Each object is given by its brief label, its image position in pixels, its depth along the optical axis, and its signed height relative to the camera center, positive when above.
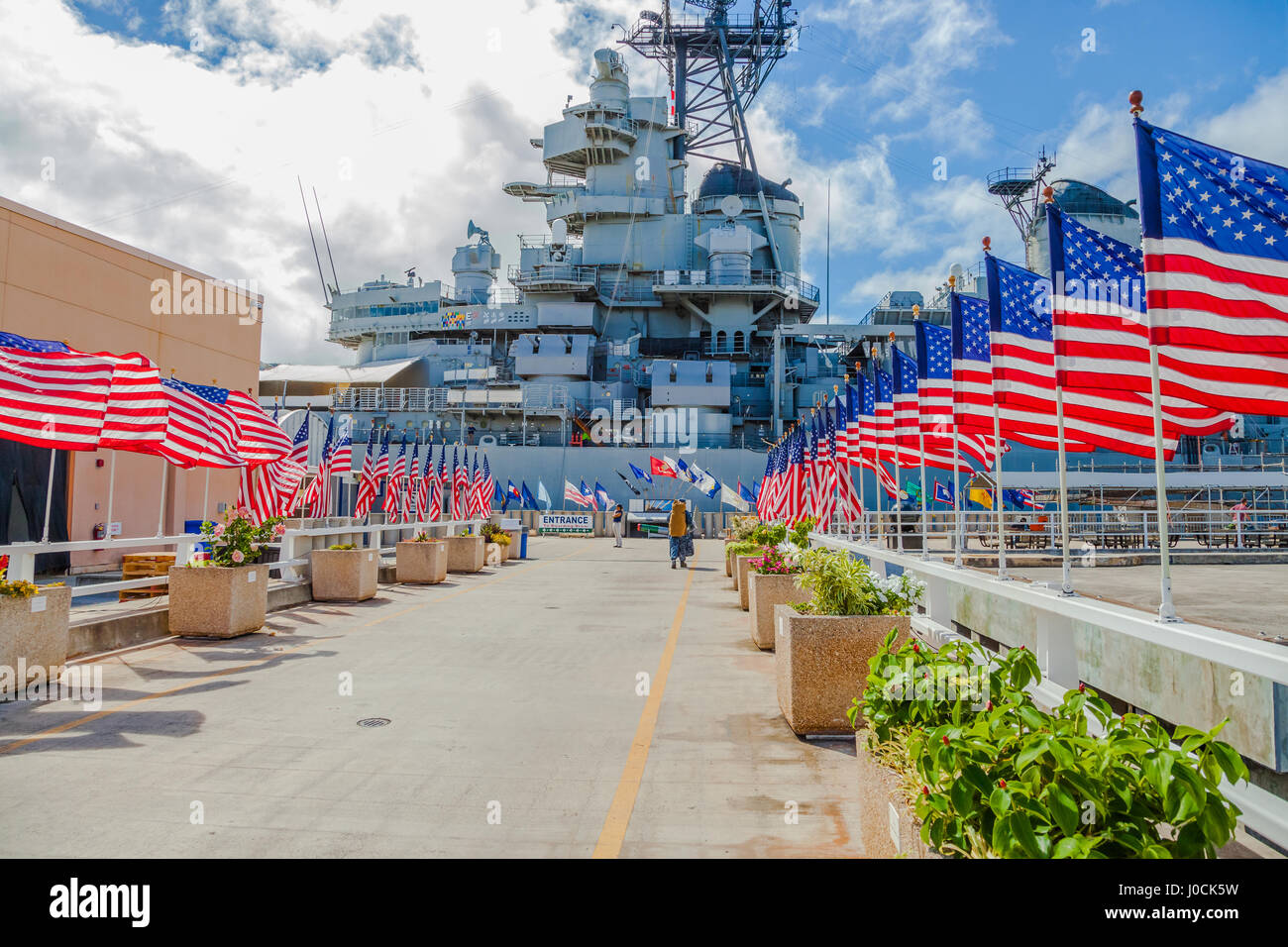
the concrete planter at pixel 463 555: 19.81 -0.96
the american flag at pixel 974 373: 8.42 +1.69
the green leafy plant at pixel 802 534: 11.89 -0.20
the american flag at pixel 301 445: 19.73 +1.78
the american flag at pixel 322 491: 20.91 +0.71
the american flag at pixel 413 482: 23.44 +1.09
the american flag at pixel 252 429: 15.01 +1.70
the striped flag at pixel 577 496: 38.09 +1.08
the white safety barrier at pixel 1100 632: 2.75 -0.51
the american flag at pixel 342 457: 20.53 +1.56
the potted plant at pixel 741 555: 13.76 -0.62
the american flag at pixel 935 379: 10.66 +1.96
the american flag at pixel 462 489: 25.53 +0.93
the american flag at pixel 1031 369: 7.04 +1.48
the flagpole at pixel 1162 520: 3.85 +0.03
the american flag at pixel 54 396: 8.91 +1.35
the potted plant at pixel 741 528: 17.08 -0.17
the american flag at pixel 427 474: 24.14 +1.35
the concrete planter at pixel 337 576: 13.84 -1.06
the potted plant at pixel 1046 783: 2.04 -0.73
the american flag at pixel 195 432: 11.88 +1.32
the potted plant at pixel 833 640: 5.58 -0.85
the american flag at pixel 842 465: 16.00 +1.19
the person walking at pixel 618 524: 30.39 -0.20
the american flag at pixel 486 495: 25.72 +0.72
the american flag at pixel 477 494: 25.27 +0.74
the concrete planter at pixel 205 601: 9.91 -1.11
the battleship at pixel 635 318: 45.38 +13.03
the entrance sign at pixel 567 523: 39.53 -0.25
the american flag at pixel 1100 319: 6.00 +1.58
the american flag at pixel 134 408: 9.85 +1.35
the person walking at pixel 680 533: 21.62 -0.37
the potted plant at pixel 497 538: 22.56 -0.59
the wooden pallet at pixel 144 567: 13.75 -0.97
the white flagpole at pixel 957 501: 8.14 +0.25
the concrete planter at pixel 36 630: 7.05 -1.10
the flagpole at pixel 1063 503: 4.93 +0.14
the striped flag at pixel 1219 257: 4.57 +1.58
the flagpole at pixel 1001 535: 6.11 -0.09
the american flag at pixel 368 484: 21.75 +0.89
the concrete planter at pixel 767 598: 9.29 -0.93
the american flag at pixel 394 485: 21.83 +0.86
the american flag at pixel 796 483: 17.75 +0.87
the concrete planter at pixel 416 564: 16.88 -1.02
